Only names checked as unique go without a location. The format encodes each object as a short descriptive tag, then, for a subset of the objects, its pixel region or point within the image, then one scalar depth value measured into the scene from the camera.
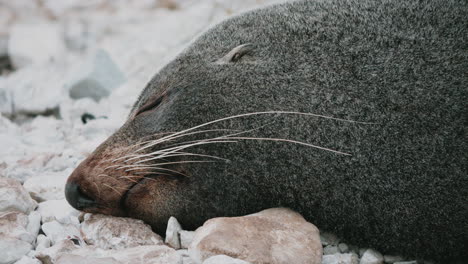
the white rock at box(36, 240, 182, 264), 4.54
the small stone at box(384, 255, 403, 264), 5.34
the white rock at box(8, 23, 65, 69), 14.57
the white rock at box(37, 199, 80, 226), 5.83
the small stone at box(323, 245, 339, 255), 5.37
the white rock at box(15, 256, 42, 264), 4.67
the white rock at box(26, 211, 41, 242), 5.42
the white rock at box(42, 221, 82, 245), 5.40
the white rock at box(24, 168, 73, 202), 6.52
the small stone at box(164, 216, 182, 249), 5.45
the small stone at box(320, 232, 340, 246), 5.51
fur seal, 5.19
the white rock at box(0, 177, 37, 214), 5.73
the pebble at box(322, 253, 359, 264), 5.10
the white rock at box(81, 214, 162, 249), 5.42
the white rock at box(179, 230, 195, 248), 5.37
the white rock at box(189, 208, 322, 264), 4.57
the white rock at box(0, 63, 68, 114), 10.54
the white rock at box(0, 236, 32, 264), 4.73
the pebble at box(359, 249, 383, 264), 5.23
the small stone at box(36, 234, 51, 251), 5.10
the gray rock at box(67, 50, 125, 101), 10.98
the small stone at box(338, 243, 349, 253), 5.43
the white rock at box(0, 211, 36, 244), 5.14
